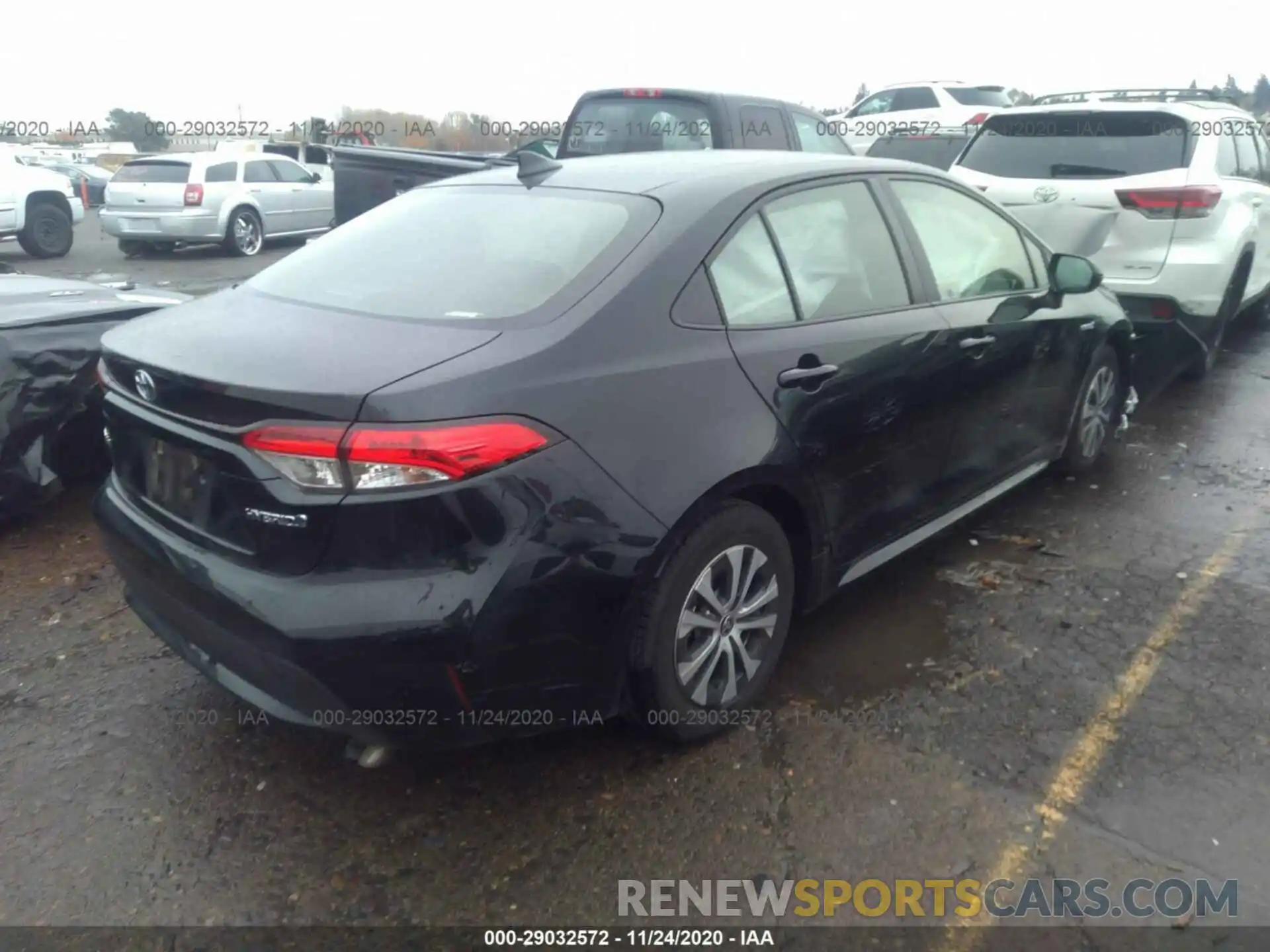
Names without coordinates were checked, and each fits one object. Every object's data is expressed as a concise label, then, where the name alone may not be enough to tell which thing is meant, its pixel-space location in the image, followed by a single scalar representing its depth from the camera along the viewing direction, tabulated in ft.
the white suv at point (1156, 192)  18.99
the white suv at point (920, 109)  52.49
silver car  46.98
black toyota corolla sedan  7.34
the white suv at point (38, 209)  44.60
